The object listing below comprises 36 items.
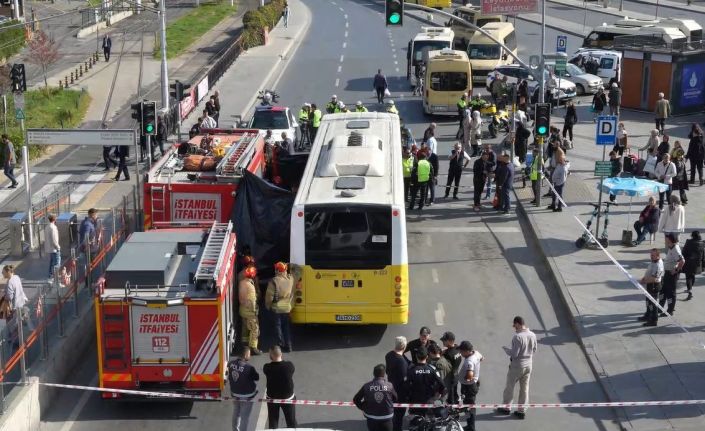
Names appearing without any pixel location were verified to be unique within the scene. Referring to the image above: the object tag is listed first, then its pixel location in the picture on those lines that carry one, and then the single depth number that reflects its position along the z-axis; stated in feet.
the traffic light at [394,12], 94.38
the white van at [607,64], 153.79
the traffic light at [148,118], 94.43
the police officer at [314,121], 117.80
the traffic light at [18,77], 93.97
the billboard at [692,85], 132.87
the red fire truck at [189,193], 67.10
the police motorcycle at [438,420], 45.30
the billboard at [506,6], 162.40
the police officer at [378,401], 45.01
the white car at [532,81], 135.23
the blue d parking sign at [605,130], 79.51
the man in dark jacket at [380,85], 142.82
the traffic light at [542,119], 90.07
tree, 178.25
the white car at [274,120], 110.32
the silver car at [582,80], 146.30
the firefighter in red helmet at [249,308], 57.52
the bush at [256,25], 198.80
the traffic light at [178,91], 109.91
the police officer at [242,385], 47.67
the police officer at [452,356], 49.75
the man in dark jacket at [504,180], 89.15
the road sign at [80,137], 81.71
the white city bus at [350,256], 59.88
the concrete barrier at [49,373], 47.56
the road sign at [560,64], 110.04
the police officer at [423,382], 46.70
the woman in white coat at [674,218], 74.38
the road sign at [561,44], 149.48
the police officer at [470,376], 48.83
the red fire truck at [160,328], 50.49
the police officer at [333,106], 117.70
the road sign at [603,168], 76.64
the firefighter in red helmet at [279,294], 58.59
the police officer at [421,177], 89.51
